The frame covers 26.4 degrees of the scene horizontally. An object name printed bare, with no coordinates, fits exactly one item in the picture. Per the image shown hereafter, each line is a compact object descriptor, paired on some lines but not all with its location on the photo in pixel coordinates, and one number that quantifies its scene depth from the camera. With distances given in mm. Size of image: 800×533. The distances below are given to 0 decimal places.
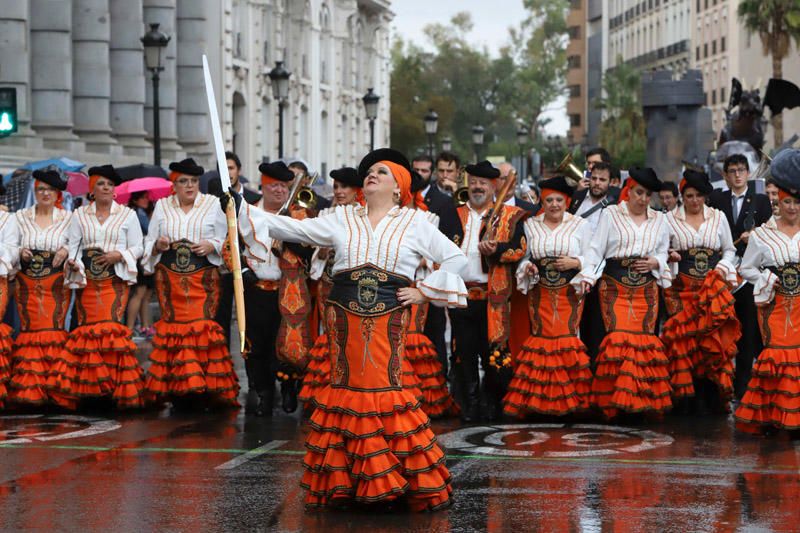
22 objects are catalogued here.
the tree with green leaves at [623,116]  90812
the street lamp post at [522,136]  58062
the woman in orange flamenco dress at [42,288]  13883
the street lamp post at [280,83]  32969
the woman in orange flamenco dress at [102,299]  13828
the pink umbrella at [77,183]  20531
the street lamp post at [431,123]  45281
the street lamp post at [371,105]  39812
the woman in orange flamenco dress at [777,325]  12547
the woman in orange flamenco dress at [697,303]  13898
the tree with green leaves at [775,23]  61625
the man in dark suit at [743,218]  14352
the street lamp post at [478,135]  51119
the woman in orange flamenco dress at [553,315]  13375
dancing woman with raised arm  9312
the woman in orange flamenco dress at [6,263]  13734
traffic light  19156
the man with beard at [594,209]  13969
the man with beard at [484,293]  13531
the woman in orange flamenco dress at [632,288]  13438
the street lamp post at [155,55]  26719
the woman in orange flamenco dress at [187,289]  13766
